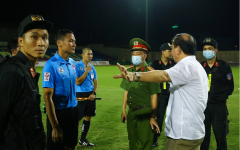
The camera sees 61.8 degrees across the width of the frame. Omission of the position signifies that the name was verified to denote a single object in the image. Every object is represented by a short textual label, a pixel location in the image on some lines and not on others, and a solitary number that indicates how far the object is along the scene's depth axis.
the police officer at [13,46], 4.79
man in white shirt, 2.26
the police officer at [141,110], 3.47
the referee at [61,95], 2.92
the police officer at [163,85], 5.07
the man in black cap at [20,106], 1.53
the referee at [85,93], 4.91
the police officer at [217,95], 3.96
